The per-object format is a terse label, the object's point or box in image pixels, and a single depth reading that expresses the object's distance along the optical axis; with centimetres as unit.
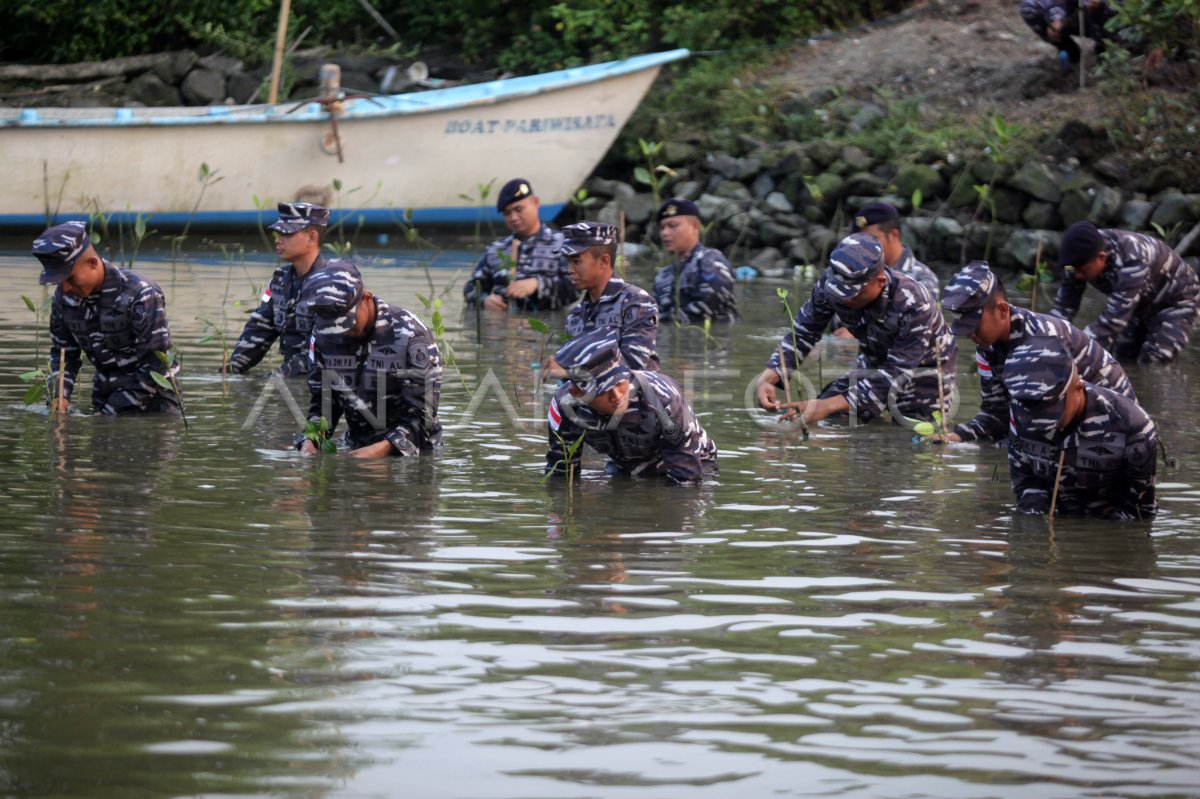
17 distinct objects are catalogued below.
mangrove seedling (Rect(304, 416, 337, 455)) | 1612
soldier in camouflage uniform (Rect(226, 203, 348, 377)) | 1969
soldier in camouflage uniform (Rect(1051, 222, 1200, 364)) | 2252
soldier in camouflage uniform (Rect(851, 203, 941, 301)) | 2266
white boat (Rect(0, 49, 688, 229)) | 3644
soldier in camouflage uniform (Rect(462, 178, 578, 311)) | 2744
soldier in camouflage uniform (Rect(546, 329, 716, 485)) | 1368
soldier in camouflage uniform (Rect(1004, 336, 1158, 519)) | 1283
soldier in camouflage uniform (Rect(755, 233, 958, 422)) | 1887
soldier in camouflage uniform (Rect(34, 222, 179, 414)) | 1830
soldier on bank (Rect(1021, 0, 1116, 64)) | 3822
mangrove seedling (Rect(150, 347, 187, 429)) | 1732
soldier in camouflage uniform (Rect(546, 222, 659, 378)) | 1733
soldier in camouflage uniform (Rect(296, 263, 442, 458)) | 1546
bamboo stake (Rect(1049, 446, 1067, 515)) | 1334
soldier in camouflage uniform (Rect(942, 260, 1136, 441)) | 1500
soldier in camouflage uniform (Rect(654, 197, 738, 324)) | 2720
